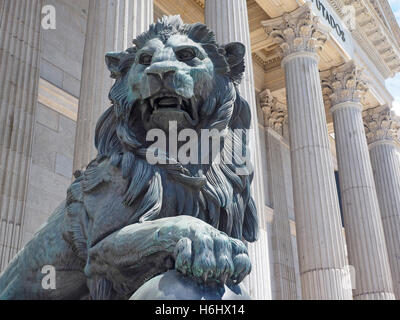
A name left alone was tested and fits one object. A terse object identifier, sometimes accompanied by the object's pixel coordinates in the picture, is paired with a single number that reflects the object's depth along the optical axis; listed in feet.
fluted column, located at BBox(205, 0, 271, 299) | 28.27
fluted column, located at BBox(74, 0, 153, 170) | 24.34
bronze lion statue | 7.11
